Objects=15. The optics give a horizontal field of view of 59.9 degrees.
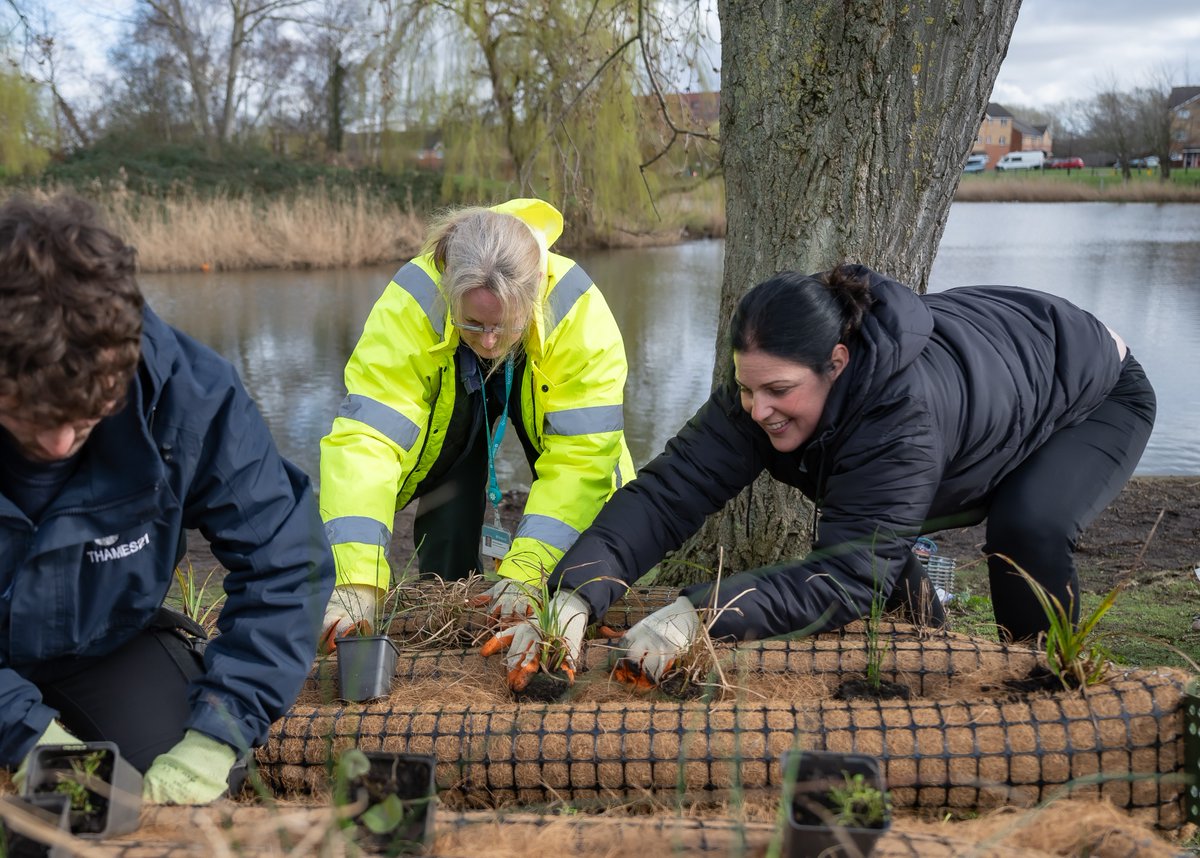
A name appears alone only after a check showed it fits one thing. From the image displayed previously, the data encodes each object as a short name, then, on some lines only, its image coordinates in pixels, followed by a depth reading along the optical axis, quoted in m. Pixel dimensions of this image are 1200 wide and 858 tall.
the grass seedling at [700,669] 2.59
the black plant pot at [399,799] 1.69
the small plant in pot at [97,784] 1.75
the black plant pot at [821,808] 1.61
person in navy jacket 1.82
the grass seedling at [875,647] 2.59
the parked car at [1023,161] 65.19
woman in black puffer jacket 2.56
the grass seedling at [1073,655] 2.38
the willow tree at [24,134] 20.75
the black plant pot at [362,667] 2.60
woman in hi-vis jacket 2.99
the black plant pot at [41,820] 1.60
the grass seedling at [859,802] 1.64
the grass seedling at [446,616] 3.02
